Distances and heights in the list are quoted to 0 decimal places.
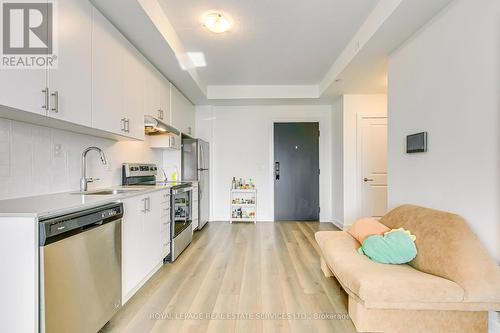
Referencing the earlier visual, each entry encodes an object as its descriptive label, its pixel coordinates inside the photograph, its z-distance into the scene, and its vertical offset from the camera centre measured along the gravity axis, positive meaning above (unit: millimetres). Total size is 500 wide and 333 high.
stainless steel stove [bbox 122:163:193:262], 2973 -459
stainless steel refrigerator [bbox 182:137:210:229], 4316 +42
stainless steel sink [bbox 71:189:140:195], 2146 -223
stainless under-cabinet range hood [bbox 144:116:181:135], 2926 +498
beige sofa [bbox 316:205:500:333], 1512 -743
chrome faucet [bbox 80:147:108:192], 2217 -55
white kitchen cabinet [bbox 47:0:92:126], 1580 +676
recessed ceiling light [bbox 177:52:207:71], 3160 +1457
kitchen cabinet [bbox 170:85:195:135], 3926 +926
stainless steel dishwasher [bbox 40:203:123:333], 1201 -569
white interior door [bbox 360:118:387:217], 4379 +36
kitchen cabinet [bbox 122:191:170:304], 2016 -658
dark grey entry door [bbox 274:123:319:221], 5109 -65
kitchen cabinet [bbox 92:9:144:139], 1987 +764
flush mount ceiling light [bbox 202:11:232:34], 2470 +1451
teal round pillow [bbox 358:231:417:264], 1861 -616
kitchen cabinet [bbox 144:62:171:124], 2945 +916
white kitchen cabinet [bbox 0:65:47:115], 1269 +413
